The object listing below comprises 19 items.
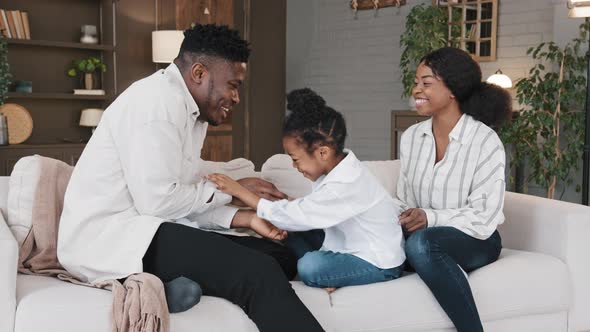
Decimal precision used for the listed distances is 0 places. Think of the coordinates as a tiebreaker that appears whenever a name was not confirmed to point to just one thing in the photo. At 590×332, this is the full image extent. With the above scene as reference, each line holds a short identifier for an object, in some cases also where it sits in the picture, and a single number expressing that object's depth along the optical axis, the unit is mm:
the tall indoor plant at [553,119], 5582
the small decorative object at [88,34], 6285
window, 6582
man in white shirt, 2168
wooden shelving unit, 6062
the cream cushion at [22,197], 2484
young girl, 2408
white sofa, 2094
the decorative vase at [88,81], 6344
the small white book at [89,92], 6250
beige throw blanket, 2041
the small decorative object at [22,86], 5961
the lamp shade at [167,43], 6590
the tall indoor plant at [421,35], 6555
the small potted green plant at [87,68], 6273
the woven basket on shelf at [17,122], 5887
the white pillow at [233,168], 2965
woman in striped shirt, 2602
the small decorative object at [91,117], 6230
